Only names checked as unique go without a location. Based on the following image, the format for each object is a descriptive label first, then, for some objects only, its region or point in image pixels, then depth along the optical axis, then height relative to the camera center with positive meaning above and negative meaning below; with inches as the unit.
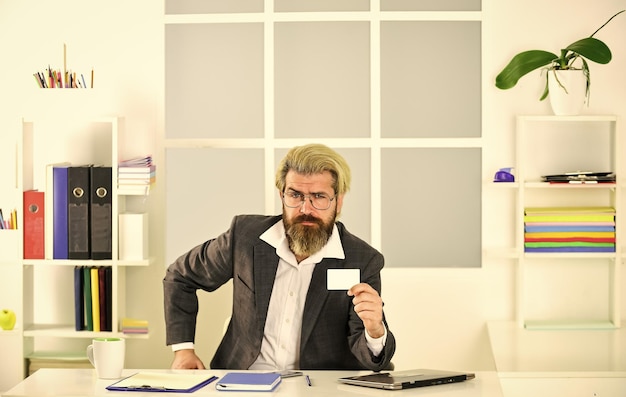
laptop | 115.3 -23.1
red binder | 177.8 -6.8
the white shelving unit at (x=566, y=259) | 181.9 -13.9
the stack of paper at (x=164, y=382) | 113.3 -23.2
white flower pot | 174.1 +16.7
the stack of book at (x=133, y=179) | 177.0 +1.2
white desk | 112.2 -23.7
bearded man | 142.0 -13.9
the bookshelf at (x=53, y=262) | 178.1 -13.7
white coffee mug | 119.3 -20.7
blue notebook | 114.0 -23.1
